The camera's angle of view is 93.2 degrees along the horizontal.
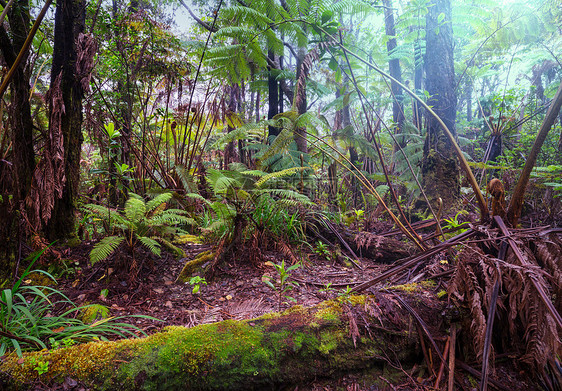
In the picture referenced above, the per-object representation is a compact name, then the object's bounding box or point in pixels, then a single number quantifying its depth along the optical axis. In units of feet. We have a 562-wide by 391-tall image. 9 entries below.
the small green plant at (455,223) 4.85
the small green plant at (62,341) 4.00
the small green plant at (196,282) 6.75
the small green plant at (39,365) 3.38
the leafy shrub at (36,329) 3.96
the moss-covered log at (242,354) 3.45
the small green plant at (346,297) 4.66
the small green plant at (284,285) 5.60
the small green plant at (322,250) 9.04
